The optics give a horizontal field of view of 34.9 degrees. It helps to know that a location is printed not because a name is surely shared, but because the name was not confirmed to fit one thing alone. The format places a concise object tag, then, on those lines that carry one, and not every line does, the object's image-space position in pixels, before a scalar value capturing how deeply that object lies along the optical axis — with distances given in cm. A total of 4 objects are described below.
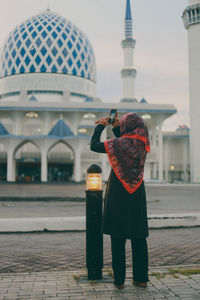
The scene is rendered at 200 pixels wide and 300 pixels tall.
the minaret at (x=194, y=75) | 3900
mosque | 3778
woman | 314
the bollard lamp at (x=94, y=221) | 332
